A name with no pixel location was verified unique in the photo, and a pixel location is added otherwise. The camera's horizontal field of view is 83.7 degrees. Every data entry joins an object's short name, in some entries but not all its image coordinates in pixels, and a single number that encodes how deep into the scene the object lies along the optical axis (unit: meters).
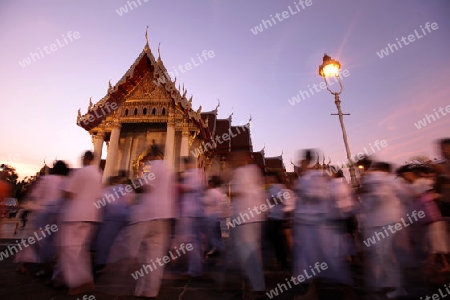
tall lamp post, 8.45
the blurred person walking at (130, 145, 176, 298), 3.00
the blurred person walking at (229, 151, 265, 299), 3.08
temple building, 13.33
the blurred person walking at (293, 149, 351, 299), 3.02
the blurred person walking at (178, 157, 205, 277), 4.30
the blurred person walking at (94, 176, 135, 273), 4.84
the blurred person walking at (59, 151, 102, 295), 3.23
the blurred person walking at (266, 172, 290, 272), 4.74
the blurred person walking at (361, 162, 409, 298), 3.13
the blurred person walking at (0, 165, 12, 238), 3.86
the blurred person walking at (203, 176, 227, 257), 5.32
